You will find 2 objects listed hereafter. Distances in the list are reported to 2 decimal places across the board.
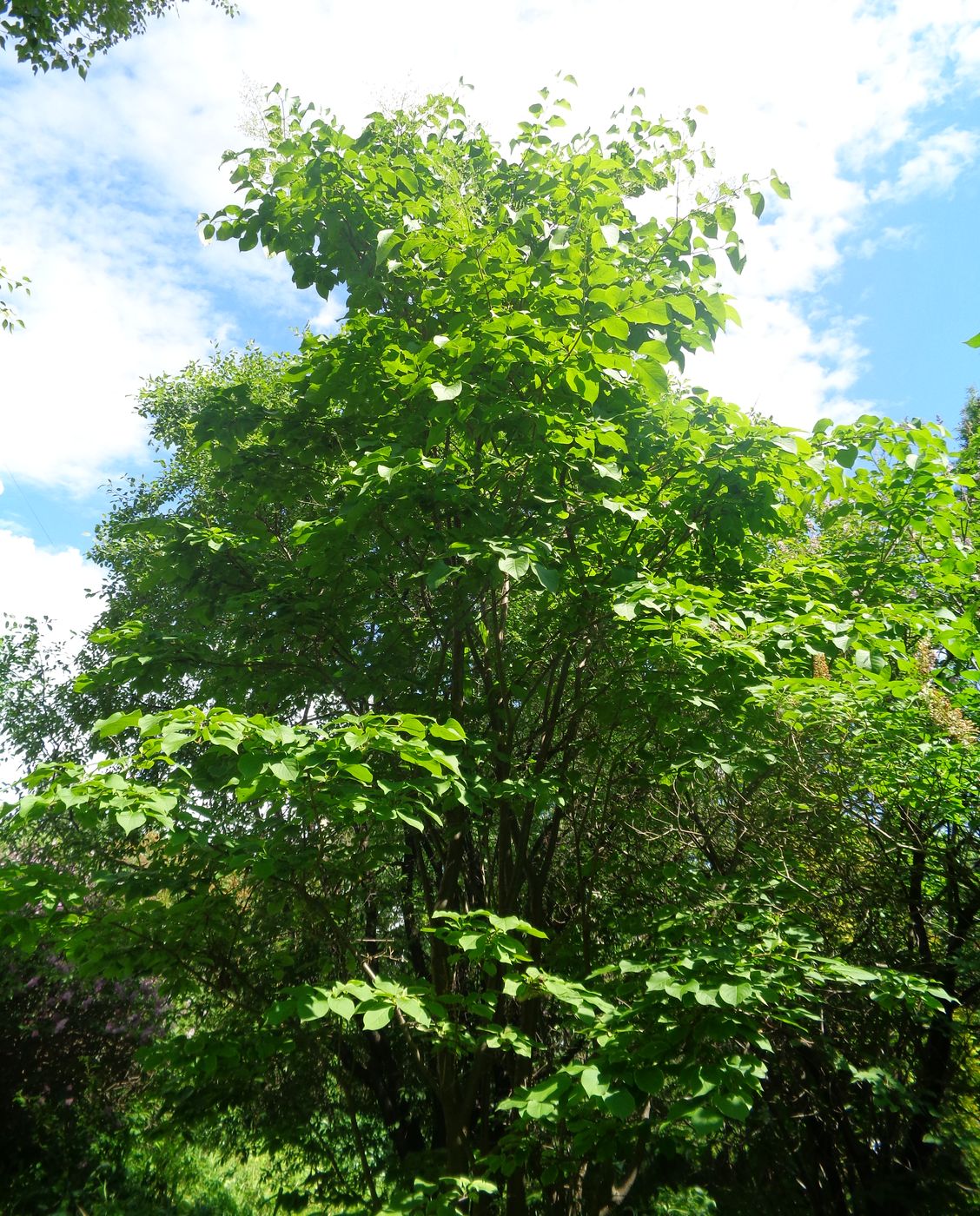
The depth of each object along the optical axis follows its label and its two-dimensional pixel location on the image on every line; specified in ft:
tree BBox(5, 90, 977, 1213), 9.37
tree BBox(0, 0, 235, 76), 18.01
